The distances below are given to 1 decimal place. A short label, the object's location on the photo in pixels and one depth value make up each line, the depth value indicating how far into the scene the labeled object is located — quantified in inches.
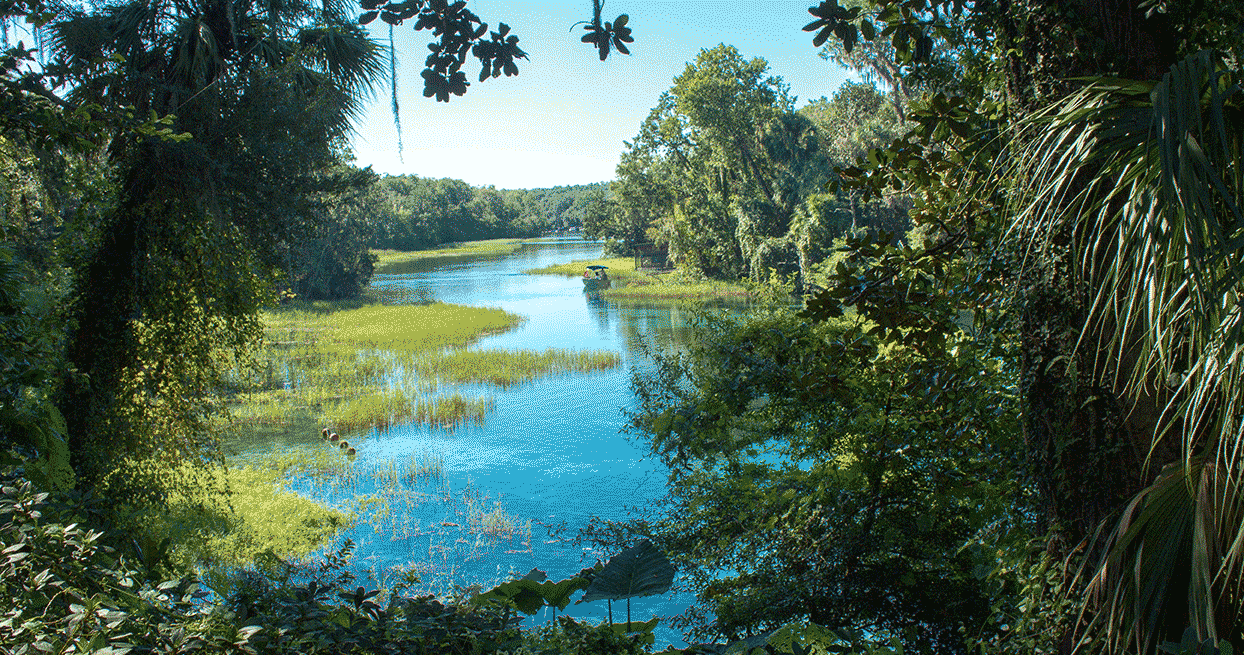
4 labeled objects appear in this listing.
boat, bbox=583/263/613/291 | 1592.0
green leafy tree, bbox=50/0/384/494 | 309.7
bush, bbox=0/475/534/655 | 80.3
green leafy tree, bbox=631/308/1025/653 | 206.7
